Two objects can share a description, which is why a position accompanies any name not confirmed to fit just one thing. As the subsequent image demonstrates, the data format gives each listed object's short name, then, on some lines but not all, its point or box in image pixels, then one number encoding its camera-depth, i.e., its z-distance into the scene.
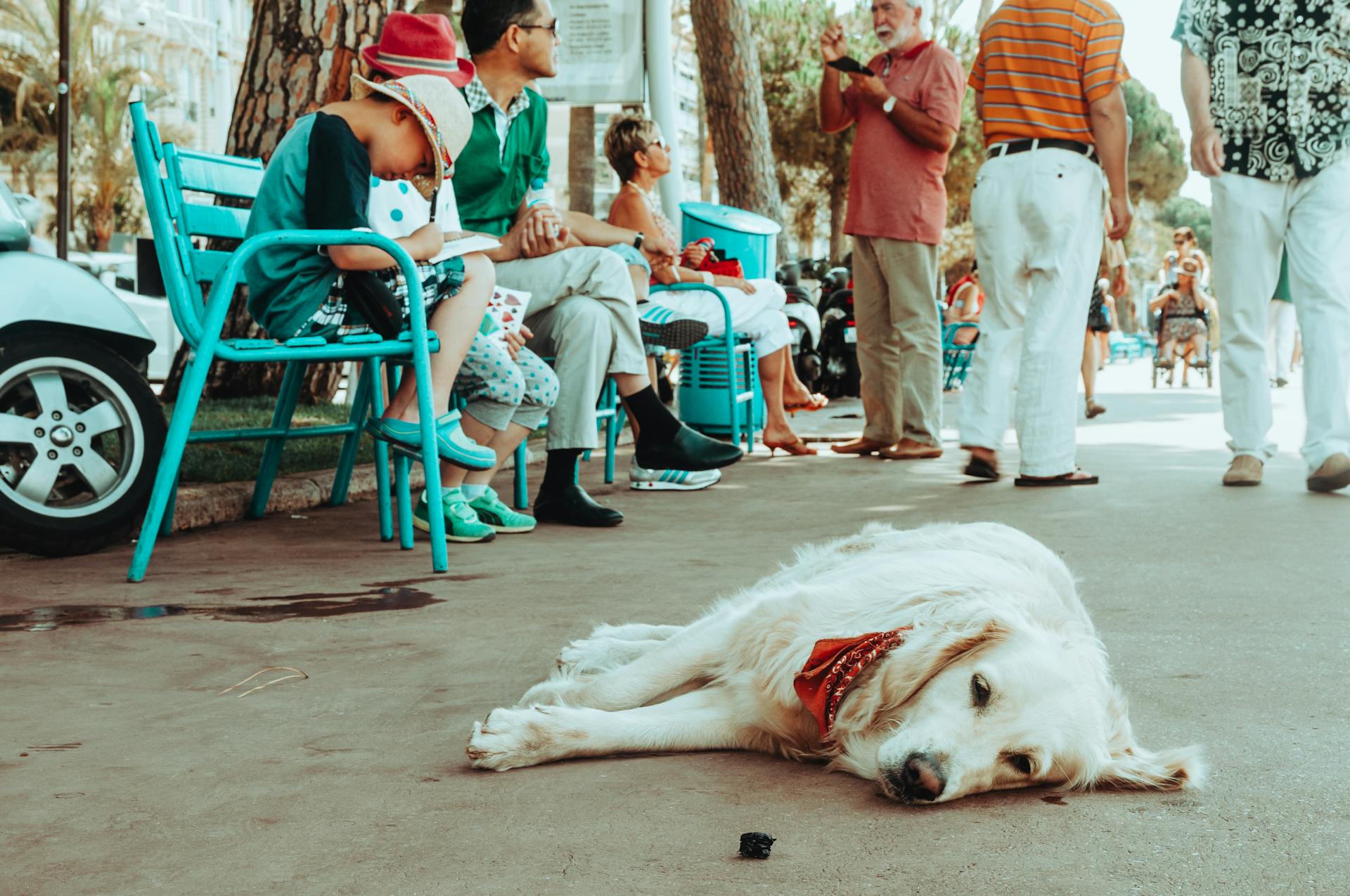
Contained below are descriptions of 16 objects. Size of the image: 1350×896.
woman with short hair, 7.27
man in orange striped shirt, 6.71
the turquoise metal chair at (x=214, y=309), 4.19
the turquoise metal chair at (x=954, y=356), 15.95
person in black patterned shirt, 6.48
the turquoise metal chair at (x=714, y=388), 8.78
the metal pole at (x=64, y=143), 11.09
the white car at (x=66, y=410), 4.51
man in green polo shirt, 5.53
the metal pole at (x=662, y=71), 10.22
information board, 10.20
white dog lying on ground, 2.31
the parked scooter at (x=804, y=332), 12.54
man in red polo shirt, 7.94
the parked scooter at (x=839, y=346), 14.51
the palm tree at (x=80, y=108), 46.91
